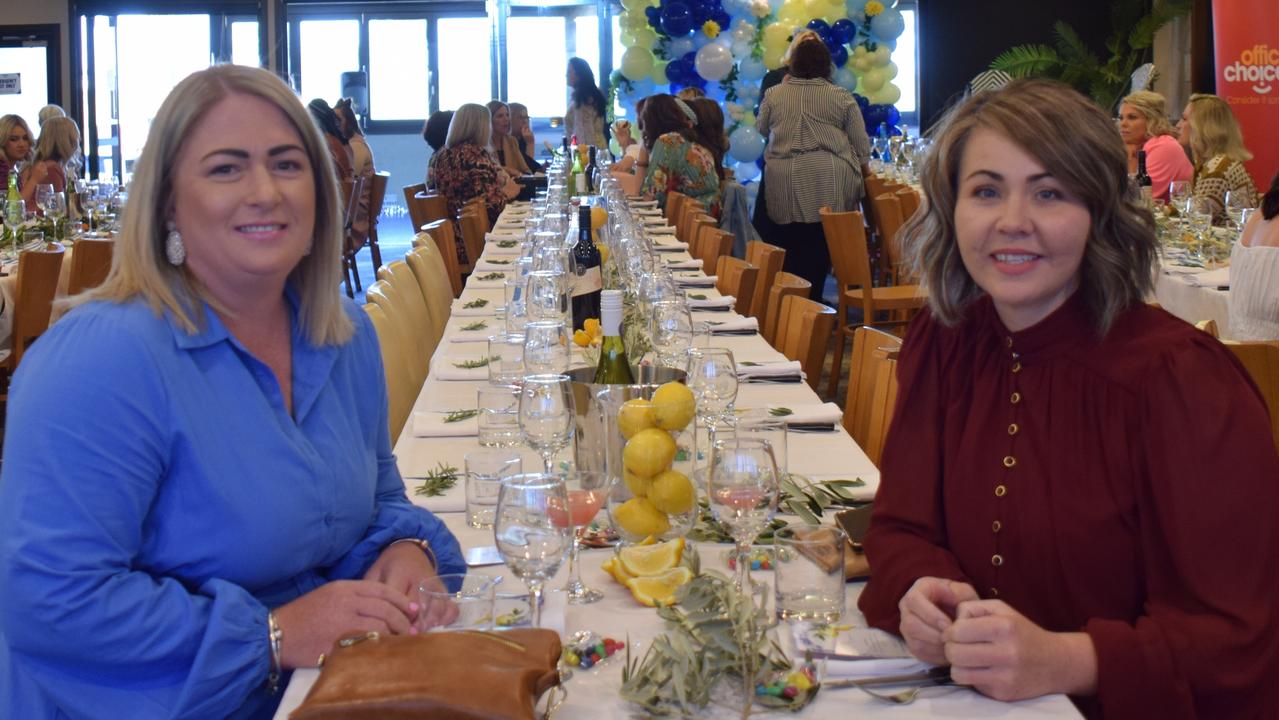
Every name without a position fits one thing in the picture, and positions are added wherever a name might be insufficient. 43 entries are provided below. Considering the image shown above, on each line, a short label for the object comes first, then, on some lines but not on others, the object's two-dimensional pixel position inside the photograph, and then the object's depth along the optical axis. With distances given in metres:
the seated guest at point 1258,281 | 4.19
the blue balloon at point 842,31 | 12.16
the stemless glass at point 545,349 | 2.92
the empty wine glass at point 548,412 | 2.15
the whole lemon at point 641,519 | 1.93
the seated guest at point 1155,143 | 8.08
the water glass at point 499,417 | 2.59
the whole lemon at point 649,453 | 1.91
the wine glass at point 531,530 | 1.62
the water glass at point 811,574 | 1.66
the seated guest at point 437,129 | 11.55
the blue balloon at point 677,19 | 11.96
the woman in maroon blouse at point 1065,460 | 1.58
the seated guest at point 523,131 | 12.81
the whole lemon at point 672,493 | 1.92
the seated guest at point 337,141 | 10.18
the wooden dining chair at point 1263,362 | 2.99
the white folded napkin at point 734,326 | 4.16
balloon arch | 12.05
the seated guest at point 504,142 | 11.80
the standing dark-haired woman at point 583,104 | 11.17
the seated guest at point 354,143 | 11.43
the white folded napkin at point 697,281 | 5.40
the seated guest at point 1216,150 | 6.89
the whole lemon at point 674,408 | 1.94
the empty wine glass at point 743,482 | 1.76
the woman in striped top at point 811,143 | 8.18
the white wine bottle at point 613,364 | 2.68
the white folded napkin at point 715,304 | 4.68
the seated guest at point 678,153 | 8.89
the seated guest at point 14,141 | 9.98
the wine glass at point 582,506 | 1.83
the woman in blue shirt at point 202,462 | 1.63
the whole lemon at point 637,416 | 1.96
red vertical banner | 9.10
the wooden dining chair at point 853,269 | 6.84
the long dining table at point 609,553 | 1.50
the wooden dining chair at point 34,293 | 5.36
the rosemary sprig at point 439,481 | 2.43
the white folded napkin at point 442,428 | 2.88
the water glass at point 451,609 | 1.55
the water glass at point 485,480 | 2.17
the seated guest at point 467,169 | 9.66
